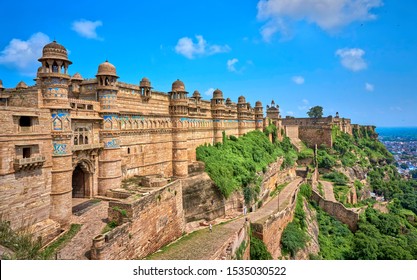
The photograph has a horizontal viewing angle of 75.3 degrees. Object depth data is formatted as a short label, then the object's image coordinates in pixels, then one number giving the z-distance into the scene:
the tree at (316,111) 85.12
